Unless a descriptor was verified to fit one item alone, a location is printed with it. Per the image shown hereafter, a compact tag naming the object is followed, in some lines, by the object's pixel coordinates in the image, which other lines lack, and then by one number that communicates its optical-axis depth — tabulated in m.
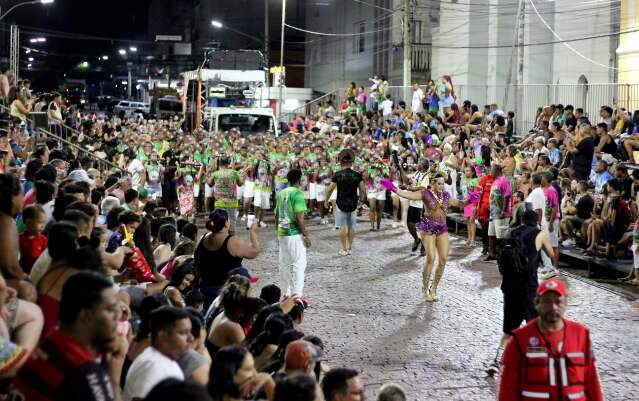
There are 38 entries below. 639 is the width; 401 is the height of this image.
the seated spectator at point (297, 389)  4.77
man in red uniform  6.03
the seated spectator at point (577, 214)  17.55
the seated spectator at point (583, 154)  19.73
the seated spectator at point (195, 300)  8.36
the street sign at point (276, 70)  41.41
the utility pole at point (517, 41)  28.66
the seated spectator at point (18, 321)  5.13
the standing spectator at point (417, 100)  31.11
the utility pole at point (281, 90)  41.30
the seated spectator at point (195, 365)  5.30
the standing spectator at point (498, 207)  17.38
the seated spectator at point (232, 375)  5.36
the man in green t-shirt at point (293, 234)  13.41
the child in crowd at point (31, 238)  8.15
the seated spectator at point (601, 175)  18.41
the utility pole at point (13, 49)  34.88
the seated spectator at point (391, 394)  5.73
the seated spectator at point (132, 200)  12.23
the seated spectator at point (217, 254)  9.73
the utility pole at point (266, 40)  47.88
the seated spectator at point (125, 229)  9.76
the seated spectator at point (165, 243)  10.79
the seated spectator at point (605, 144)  20.61
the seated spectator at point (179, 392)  3.47
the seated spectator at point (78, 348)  4.13
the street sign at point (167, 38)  75.94
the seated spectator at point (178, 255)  10.18
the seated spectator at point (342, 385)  5.43
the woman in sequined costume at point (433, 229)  13.73
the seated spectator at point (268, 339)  6.90
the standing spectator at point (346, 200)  18.36
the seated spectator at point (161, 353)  5.13
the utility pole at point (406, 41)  32.03
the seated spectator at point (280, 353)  6.82
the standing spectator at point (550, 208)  16.23
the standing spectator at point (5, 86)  23.69
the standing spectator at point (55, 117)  25.15
